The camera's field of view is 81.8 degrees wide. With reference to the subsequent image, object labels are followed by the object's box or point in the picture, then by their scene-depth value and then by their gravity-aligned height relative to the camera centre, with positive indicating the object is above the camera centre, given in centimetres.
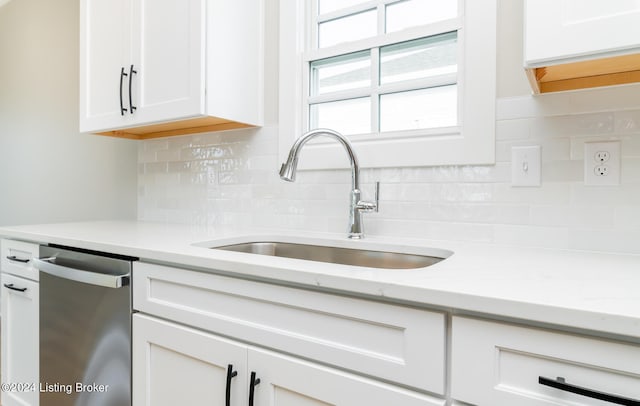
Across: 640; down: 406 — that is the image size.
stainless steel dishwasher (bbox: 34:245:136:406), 115 -43
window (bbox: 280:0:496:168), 120 +48
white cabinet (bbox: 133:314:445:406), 72 -40
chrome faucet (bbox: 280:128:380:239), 128 +3
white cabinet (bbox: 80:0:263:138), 146 +59
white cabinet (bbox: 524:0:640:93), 73 +35
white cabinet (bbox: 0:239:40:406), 146 -52
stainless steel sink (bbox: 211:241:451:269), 118 -19
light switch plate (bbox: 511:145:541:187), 111 +11
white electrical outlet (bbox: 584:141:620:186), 101 +11
